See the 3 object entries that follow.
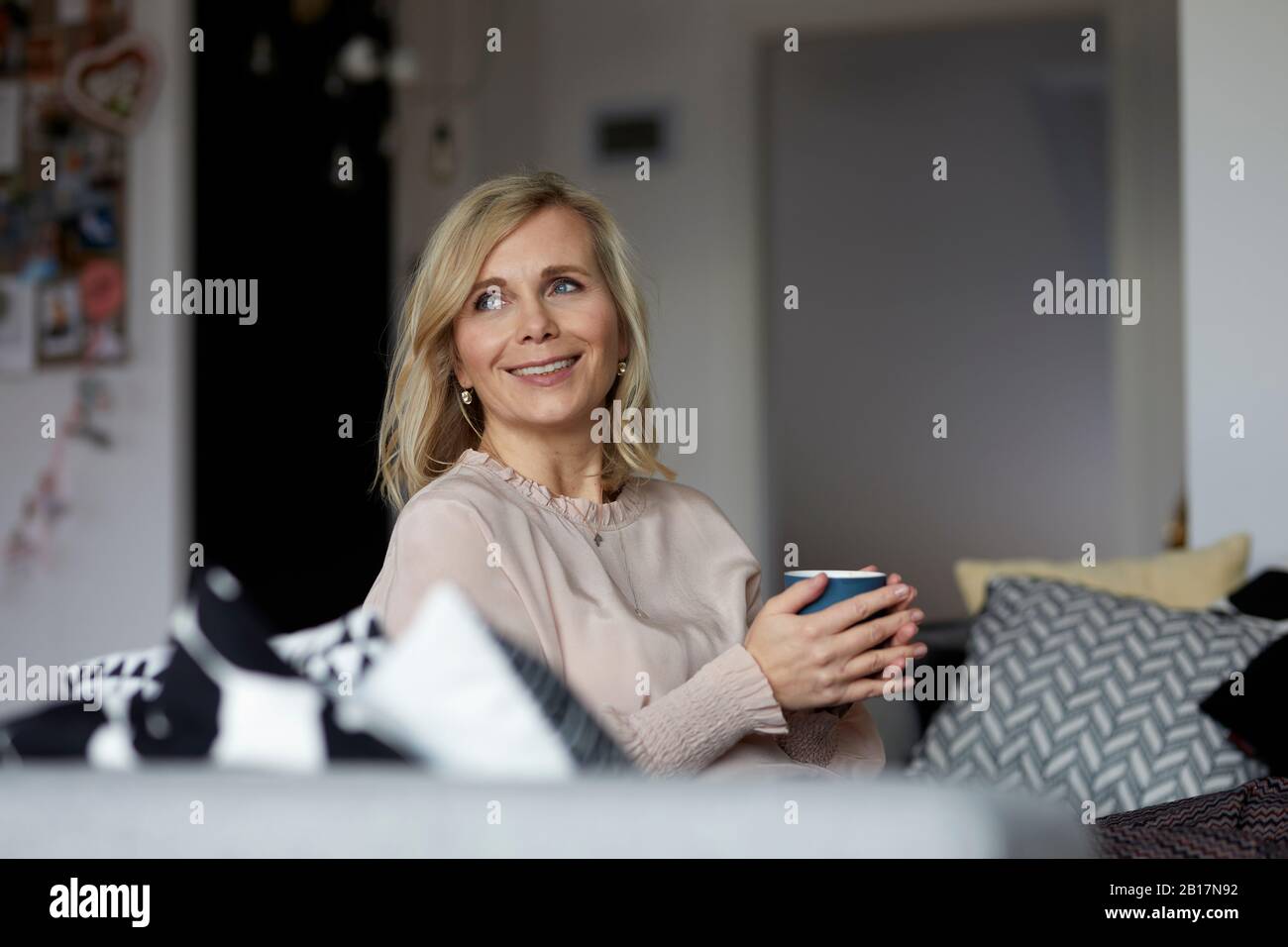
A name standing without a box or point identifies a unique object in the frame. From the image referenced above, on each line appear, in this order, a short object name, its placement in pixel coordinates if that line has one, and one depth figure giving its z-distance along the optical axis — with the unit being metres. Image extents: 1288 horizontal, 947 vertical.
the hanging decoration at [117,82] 4.01
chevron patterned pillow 2.08
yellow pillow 2.50
